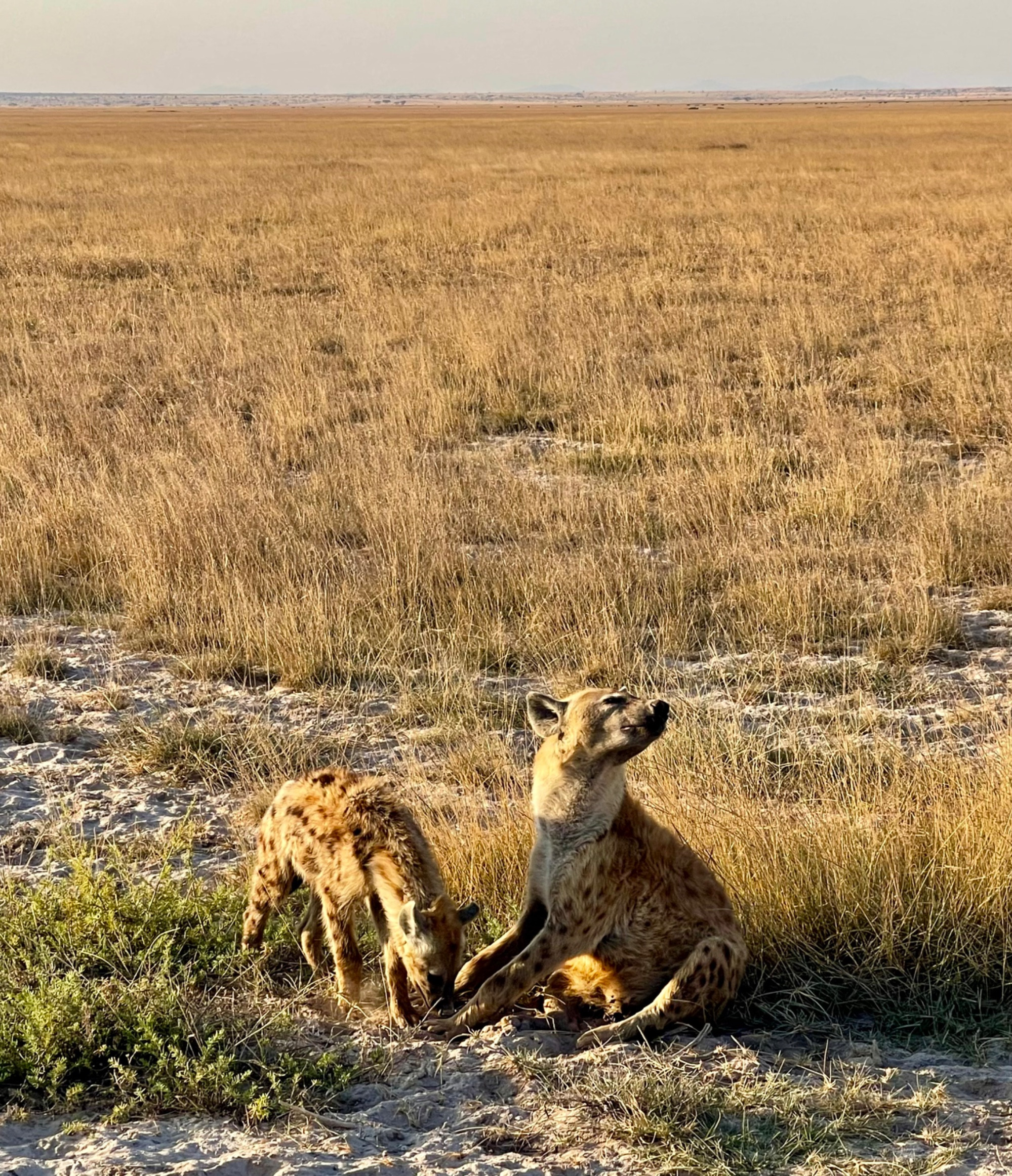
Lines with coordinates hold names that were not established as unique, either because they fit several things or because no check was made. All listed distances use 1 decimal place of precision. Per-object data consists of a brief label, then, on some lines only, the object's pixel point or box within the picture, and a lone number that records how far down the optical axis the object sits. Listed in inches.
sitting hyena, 298.2
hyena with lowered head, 304.2
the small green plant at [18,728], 506.0
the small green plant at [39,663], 565.6
